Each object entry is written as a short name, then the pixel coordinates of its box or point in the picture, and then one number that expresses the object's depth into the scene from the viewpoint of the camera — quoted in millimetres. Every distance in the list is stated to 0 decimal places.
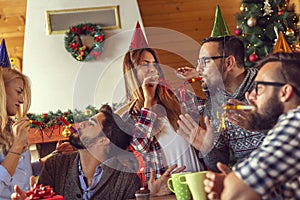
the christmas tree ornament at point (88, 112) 3962
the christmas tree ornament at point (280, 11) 4430
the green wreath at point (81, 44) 5094
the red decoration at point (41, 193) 1511
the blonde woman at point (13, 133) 1988
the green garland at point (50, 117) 4746
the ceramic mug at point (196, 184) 1481
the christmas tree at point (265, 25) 4363
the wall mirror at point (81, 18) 5184
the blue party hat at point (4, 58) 2373
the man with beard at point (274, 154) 965
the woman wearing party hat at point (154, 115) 2088
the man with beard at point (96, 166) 2012
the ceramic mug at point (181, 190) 1577
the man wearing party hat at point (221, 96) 1825
